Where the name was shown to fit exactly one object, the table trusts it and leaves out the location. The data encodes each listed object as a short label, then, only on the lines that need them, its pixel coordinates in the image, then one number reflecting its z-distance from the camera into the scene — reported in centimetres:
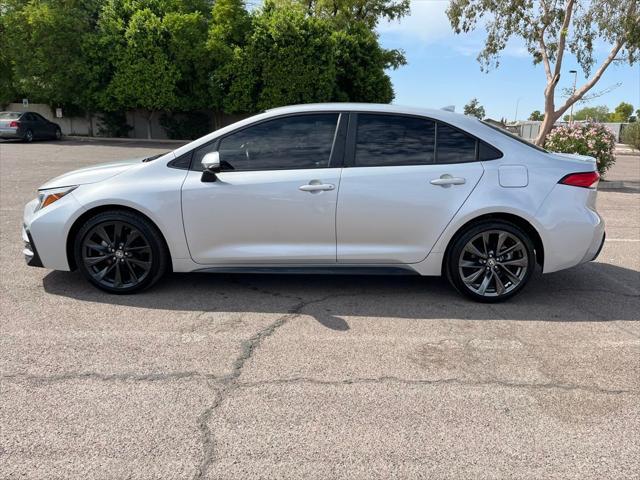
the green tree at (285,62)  2873
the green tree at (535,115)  9434
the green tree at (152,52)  2867
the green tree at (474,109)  5450
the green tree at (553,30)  1433
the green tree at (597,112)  10037
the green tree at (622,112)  10356
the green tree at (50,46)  2861
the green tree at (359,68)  2978
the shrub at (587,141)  1280
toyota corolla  450
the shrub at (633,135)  3438
